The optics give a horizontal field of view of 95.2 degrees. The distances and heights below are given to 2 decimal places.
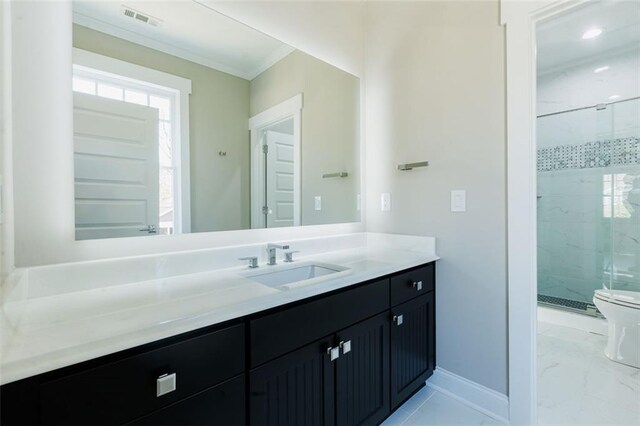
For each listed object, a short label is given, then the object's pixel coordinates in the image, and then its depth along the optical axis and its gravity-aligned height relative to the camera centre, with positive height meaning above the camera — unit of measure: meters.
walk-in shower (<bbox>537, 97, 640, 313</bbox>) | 2.65 +0.06
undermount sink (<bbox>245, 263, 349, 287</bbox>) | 1.37 -0.32
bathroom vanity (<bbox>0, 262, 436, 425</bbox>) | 0.63 -0.47
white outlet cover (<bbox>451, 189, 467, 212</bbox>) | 1.66 +0.05
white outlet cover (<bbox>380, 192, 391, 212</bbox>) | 2.02 +0.05
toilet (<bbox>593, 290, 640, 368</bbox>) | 2.00 -0.84
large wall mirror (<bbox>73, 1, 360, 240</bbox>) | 1.12 +0.41
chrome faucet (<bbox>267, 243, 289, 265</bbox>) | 1.48 -0.21
